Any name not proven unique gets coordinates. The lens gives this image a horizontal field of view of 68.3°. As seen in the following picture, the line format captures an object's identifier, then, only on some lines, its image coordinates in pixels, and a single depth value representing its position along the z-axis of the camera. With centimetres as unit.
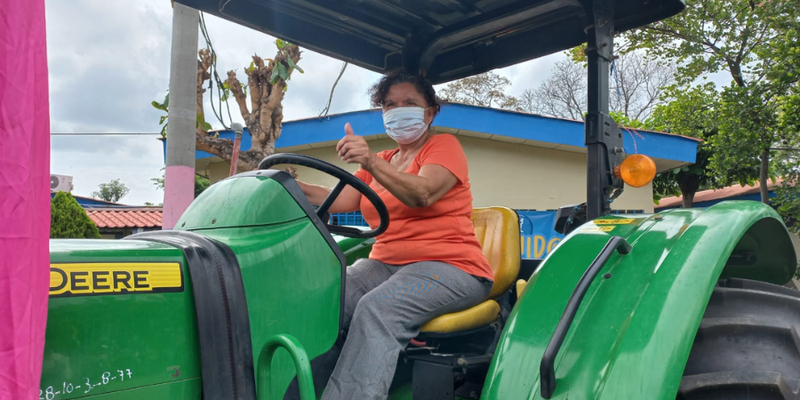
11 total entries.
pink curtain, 84
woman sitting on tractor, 183
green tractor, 134
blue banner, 1032
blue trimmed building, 1140
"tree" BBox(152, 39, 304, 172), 894
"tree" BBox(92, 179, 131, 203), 4941
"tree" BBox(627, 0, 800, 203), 974
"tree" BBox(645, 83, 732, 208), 1268
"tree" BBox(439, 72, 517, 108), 2406
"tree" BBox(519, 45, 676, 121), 2450
